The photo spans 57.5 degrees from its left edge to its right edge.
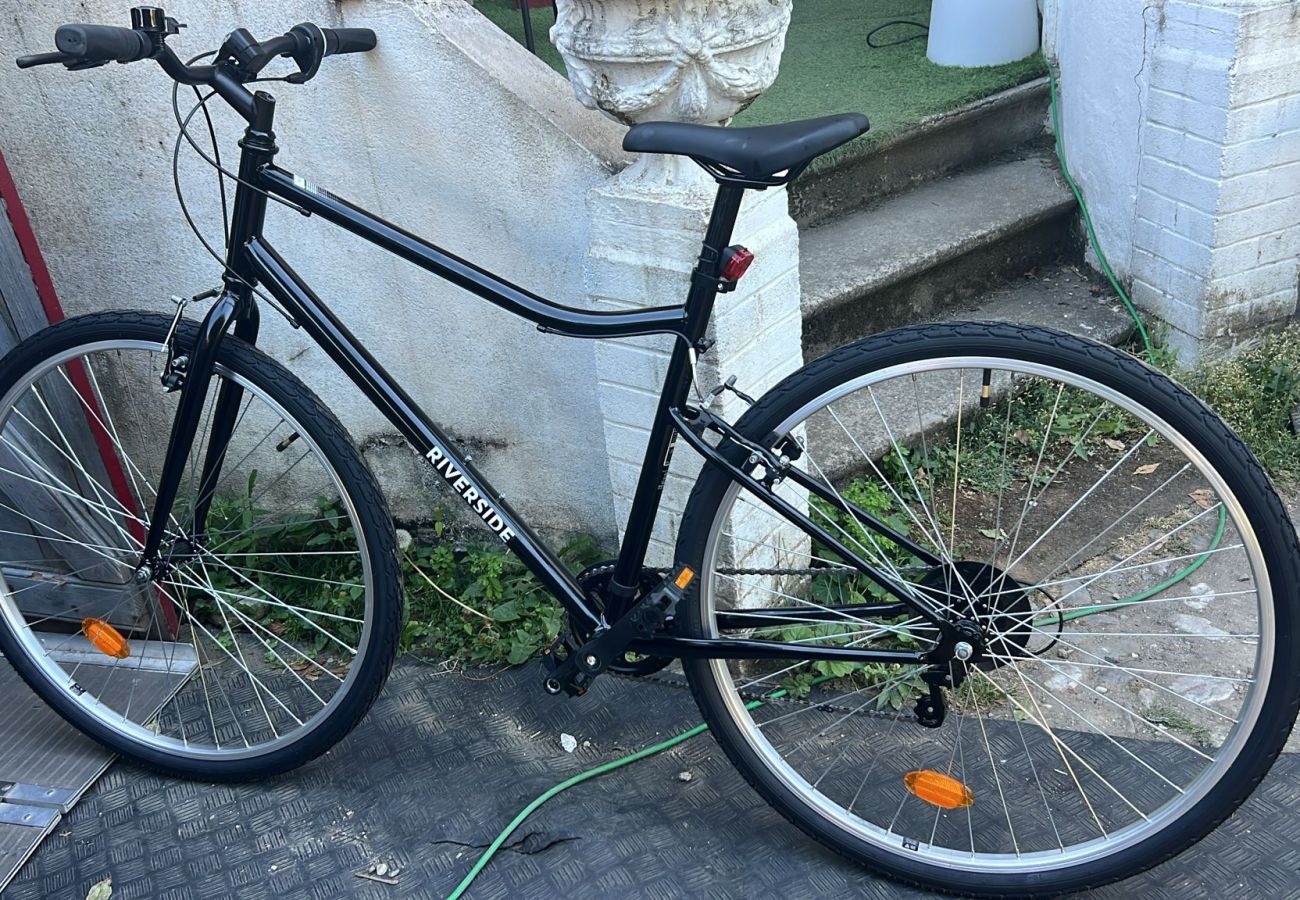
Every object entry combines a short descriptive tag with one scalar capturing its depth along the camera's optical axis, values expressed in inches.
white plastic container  157.6
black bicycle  78.7
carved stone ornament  84.6
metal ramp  100.0
